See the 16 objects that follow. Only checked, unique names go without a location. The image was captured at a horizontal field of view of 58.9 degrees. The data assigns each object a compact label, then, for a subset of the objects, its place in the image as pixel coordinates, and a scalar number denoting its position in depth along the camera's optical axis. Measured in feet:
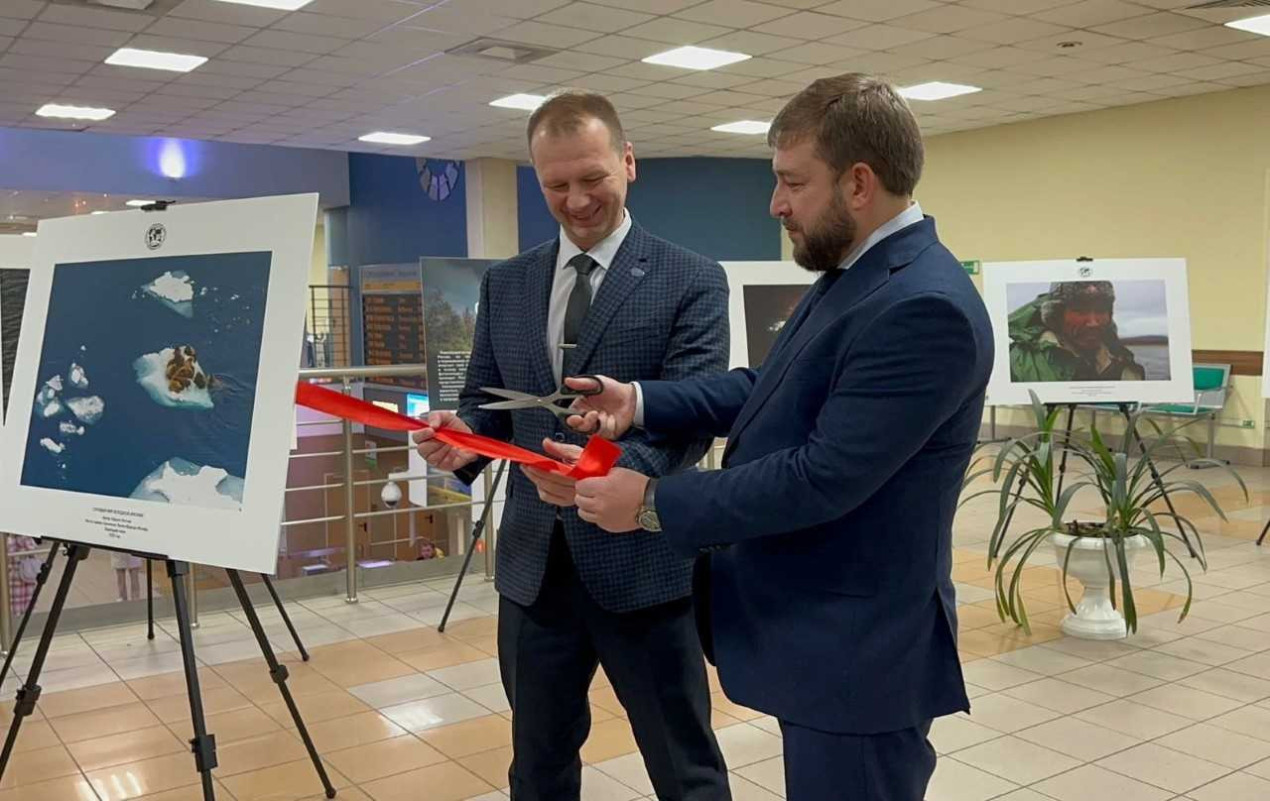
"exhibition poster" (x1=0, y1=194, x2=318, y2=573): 7.71
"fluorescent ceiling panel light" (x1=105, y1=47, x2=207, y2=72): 26.09
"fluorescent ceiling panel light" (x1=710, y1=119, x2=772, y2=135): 38.34
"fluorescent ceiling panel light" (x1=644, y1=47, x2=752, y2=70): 27.50
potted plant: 14.33
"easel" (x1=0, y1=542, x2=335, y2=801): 7.83
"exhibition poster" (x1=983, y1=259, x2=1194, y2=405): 20.18
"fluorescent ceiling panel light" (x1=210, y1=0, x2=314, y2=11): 22.08
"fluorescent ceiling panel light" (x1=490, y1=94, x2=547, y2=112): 32.30
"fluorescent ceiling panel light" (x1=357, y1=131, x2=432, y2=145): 38.86
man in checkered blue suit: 6.34
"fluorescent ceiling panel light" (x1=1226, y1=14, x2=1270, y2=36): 24.70
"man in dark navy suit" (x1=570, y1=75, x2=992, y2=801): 4.60
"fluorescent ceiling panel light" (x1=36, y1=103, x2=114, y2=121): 32.19
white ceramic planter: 14.65
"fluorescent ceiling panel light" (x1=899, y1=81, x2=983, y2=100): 32.04
